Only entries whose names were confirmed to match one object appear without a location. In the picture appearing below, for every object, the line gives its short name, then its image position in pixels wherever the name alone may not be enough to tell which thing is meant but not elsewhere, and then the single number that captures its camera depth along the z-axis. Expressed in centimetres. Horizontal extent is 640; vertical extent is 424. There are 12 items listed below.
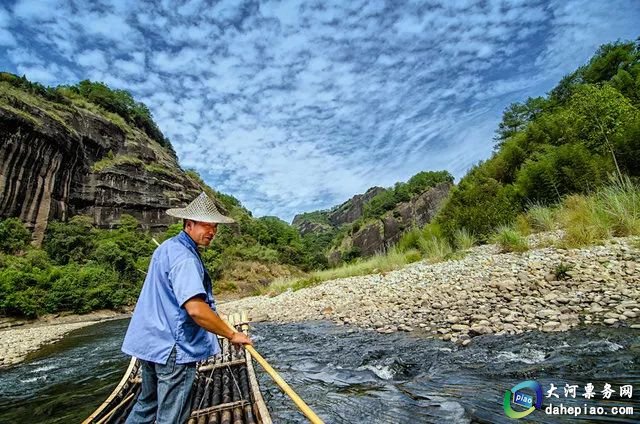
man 216
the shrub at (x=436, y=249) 1227
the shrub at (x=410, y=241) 1695
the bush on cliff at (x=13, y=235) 3172
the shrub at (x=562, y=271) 683
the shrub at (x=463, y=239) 1246
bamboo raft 347
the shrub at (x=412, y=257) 1420
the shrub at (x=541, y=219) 1027
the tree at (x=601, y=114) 1145
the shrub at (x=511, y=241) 934
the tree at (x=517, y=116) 3544
